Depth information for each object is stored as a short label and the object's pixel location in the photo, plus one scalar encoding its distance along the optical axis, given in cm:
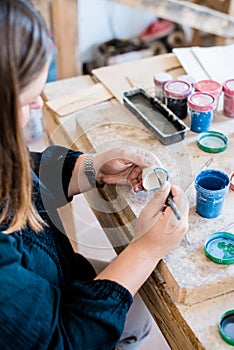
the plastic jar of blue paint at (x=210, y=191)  87
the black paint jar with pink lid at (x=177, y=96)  112
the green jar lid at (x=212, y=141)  105
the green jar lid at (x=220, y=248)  82
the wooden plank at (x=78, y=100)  123
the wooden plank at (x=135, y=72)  129
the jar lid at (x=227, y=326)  74
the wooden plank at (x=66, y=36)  197
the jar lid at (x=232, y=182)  96
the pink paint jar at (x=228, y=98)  113
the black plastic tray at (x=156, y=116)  108
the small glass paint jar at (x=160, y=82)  119
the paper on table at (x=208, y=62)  126
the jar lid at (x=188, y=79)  118
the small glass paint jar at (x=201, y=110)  108
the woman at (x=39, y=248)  65
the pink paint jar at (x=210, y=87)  115
